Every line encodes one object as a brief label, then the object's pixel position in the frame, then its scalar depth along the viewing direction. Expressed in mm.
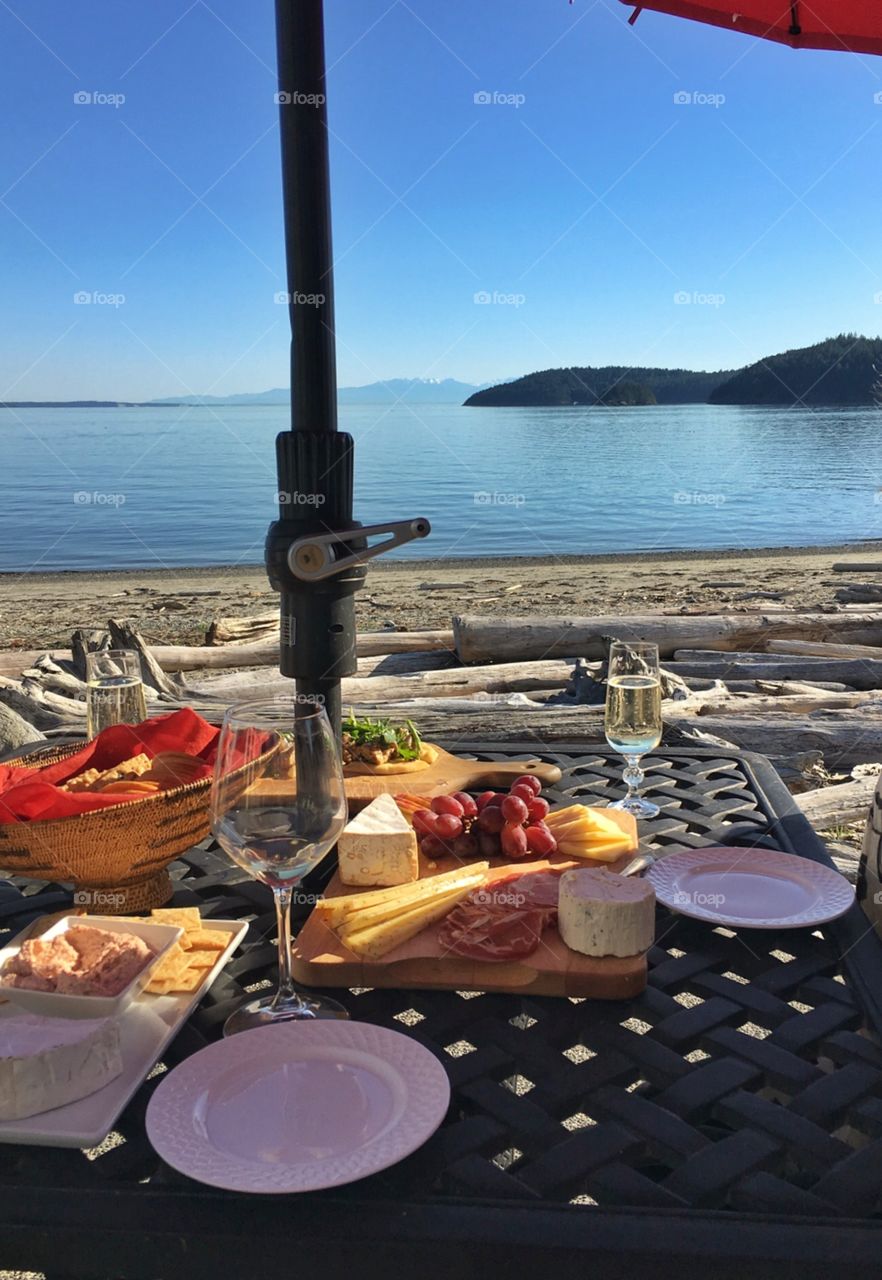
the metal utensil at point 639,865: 1691
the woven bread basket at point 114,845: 1380
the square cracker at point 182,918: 1455
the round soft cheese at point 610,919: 1343
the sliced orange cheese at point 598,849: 1721
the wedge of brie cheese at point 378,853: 1617
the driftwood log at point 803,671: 6188
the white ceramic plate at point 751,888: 1519
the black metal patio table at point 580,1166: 875
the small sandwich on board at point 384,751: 2381
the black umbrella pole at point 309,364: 1380
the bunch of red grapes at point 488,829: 1733
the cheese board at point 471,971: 1311
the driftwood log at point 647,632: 7074
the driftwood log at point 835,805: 3877
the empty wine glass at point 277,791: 1175
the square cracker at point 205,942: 1409
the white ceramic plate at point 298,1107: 945
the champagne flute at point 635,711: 2084
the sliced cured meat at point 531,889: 1504
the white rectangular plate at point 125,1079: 998
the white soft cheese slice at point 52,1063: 1021
